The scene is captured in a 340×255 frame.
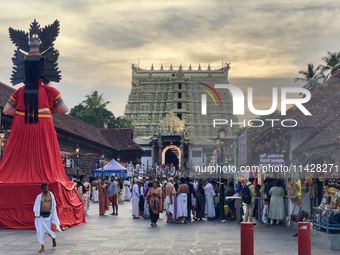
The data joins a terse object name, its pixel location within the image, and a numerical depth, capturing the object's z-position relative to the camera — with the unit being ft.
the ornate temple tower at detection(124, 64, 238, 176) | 252.42
